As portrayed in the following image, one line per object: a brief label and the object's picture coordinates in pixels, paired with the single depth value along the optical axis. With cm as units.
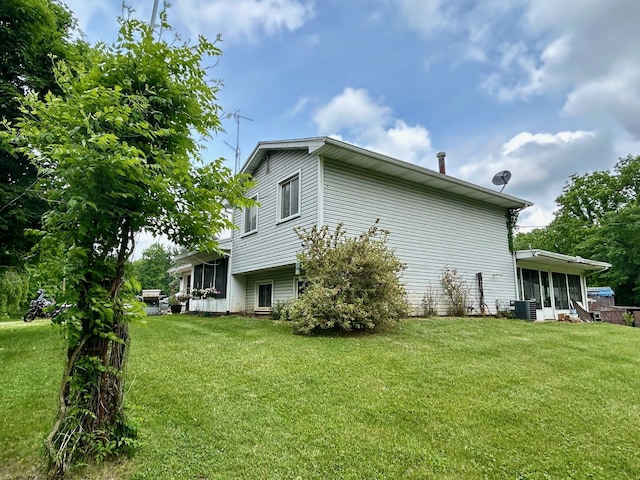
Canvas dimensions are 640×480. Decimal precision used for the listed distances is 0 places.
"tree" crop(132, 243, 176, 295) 4928
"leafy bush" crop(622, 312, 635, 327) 1766
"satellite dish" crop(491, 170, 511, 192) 1357
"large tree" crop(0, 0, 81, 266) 683
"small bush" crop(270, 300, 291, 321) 1051
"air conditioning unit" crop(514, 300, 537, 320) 1252
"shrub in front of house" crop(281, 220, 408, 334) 733
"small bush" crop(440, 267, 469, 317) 1155
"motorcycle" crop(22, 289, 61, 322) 1546
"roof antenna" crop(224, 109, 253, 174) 1254
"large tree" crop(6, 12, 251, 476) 223
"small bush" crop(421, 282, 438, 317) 1093
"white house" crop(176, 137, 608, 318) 991
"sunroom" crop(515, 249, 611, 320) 1460
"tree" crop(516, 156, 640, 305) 2508
